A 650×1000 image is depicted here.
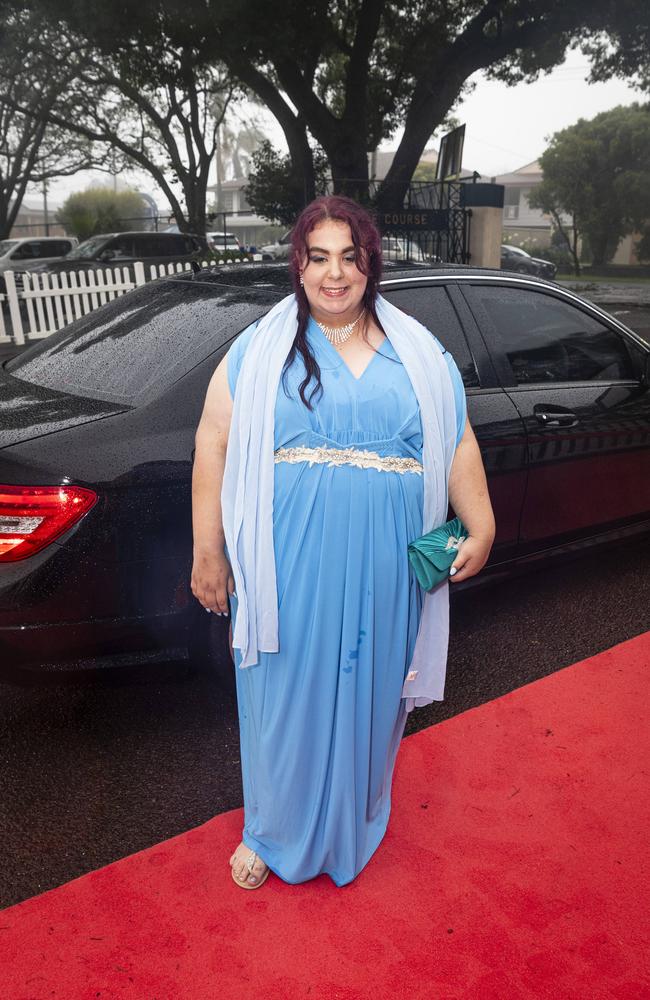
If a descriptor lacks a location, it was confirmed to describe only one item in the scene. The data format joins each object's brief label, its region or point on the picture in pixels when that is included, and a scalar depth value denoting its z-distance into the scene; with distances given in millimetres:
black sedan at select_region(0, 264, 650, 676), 2494
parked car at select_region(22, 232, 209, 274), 17188
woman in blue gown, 1992
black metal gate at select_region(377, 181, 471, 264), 13945
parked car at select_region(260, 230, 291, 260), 25375
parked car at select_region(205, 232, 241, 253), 28980
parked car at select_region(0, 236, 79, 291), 18094
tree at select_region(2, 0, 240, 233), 19109
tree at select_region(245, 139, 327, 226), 17683
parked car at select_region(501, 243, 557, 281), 25547
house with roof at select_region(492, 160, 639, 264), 55094
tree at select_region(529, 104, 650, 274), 32438
